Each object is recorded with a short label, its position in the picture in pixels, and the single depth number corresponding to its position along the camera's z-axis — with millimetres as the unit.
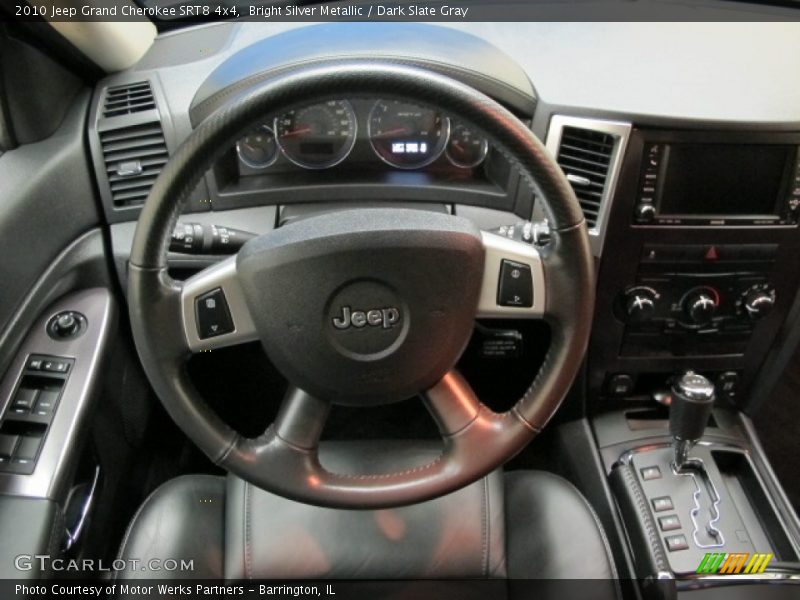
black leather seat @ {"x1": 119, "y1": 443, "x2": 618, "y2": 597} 1125
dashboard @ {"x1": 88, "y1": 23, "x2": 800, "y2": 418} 1271
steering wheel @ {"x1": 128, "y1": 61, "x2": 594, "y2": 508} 877
